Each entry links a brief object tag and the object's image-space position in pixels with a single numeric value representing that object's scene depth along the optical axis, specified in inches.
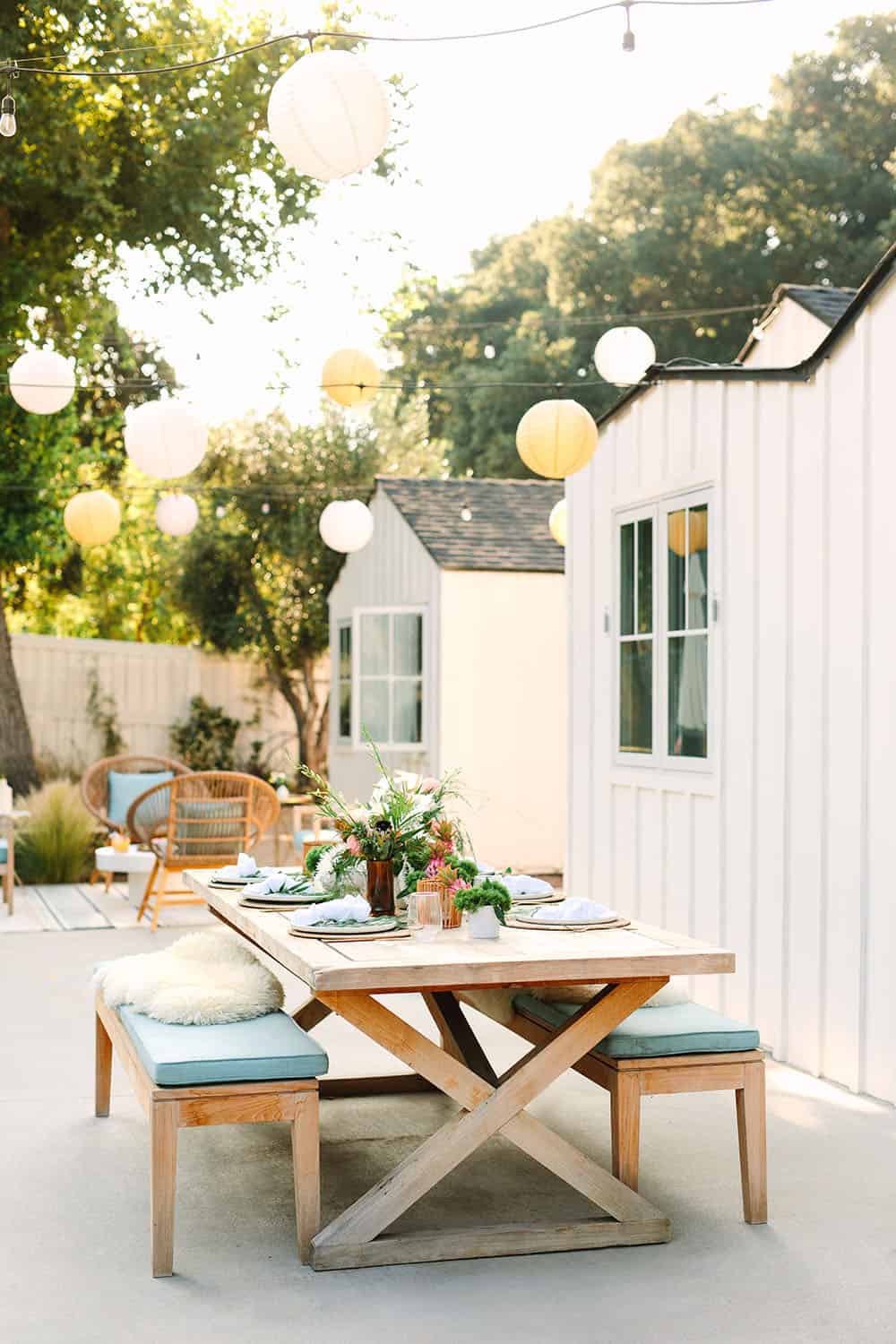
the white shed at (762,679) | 208.8
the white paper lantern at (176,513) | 446.6
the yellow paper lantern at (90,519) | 414.9
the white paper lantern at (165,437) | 303.4
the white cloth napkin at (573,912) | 167.6
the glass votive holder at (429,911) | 165.5
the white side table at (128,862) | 384.5
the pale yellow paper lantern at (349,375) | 323.0
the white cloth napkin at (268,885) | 184.5
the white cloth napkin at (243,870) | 201.9
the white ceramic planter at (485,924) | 157.9
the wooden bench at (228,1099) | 142.9
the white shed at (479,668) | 471.8
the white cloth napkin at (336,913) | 162.1
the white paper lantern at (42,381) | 316.2
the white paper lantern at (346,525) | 436.5
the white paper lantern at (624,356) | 280.1
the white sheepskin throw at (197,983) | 161.9
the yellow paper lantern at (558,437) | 265.4
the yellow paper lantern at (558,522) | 383.2
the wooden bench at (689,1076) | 156.3
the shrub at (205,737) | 573.3
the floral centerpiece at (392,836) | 171.9
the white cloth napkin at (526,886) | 187.6
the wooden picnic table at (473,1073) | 143.6
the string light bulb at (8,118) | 229.8
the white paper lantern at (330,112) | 196.4
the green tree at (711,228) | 836.6
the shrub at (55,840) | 443.2
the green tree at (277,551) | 647.8
